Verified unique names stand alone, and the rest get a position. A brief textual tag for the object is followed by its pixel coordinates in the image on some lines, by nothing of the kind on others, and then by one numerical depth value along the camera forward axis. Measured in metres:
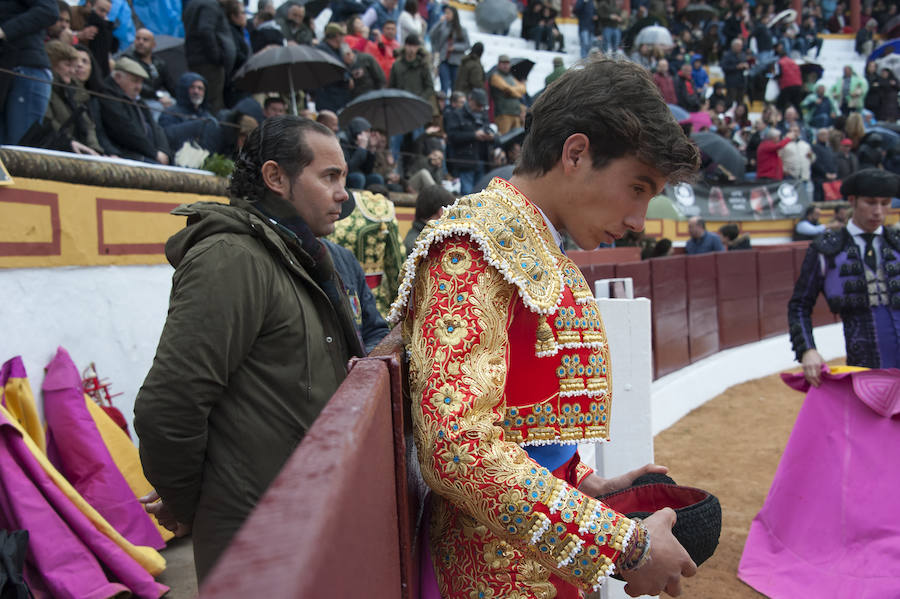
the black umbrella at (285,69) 6.98
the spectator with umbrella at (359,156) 7.19
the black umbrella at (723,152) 13.66
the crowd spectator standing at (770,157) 14.38
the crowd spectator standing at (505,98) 12.37
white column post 2.85
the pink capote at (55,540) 2.88
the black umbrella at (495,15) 19.55
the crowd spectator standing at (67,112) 4.42
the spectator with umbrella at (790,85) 18.70
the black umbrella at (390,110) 8.39
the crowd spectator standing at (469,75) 12.16
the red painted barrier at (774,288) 9.59
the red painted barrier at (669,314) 7.22
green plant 5.42
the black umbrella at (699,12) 22.69
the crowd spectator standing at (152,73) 6.37
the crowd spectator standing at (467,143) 10.03
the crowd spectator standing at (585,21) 19.78
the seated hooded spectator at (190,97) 6.06
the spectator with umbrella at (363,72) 9.08
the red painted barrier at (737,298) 8.84
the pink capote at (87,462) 3.39
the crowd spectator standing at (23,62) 4.21
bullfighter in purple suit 3.42
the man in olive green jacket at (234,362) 1.58
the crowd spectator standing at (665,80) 15.21
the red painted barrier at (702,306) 8.09
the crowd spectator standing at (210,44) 6.78
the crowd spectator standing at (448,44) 12.91
